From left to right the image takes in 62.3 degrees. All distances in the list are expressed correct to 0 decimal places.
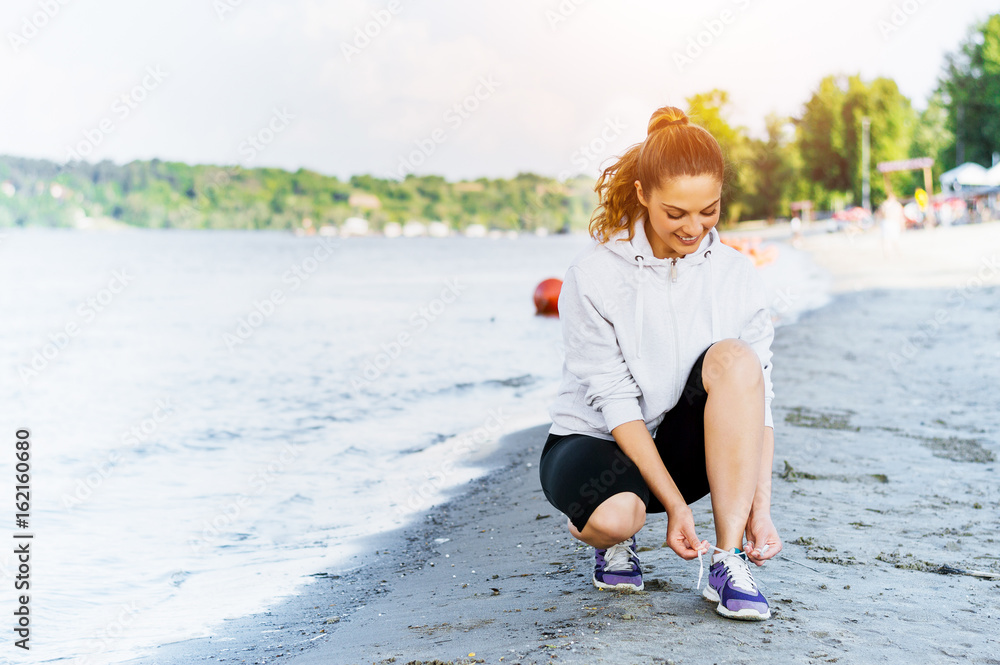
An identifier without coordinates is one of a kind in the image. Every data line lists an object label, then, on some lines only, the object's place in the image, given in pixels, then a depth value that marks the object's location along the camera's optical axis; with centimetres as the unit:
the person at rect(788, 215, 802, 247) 3508
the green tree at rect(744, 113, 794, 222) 7494
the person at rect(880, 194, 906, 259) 2130
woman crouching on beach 226
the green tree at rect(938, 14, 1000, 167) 3747
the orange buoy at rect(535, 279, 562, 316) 1766
